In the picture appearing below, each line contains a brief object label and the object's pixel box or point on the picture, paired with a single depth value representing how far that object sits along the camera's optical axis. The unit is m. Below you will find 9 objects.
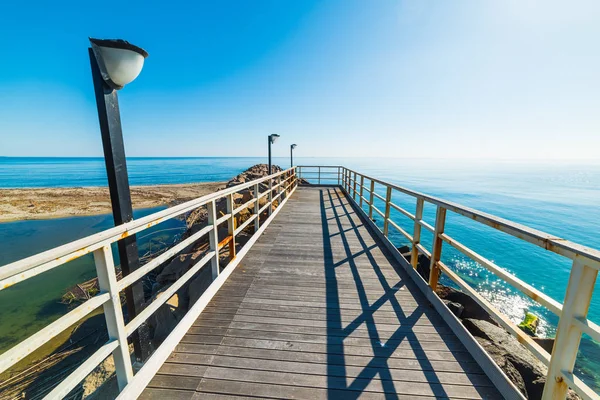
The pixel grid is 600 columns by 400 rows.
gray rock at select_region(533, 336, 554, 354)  4.82
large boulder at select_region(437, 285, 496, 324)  5.02
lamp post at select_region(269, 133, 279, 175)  8.31
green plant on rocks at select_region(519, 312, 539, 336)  6.52
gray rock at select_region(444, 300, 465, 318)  3.78
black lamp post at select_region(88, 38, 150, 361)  1.80
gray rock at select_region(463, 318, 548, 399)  2.28
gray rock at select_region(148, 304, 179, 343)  4.30
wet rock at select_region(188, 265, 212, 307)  4.29
